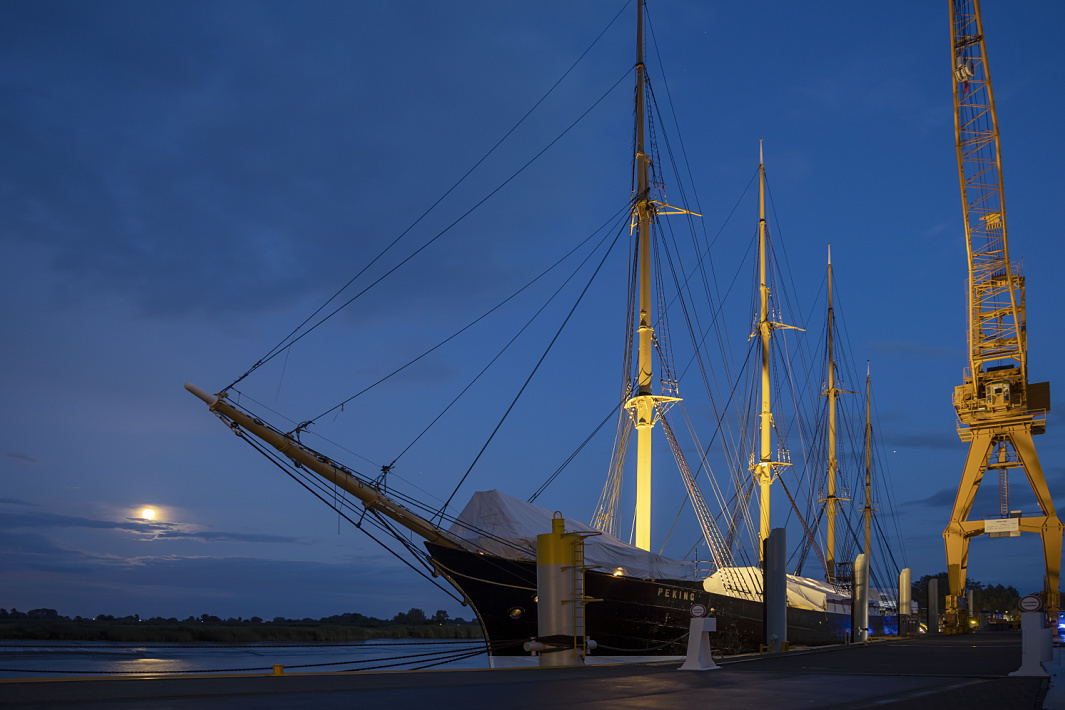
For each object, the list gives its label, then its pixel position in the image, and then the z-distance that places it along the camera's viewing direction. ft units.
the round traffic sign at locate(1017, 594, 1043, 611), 45.55
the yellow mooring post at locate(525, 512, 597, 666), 50.62
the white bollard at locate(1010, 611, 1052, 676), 41.91
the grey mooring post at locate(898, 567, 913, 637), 156.15
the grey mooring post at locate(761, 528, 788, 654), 71.31
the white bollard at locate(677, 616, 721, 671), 46.83
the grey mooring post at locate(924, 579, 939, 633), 167.38
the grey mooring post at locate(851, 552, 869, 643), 94.58
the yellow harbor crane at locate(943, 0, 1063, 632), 146.30
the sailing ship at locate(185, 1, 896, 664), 72.28
